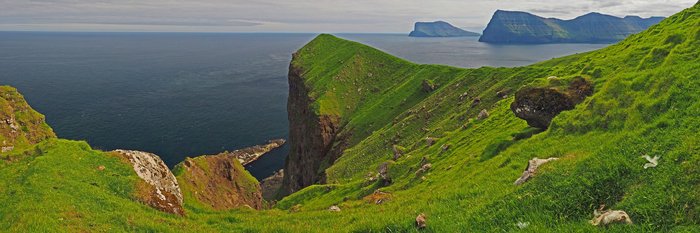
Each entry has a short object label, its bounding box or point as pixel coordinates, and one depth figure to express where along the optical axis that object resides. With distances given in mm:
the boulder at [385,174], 43669
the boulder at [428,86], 108500
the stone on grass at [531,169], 20297
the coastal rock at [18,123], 44625
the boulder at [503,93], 68062
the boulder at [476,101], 69925
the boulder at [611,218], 13922
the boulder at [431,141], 56281
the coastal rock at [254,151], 134875
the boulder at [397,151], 58622
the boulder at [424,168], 40491
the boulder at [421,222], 18616
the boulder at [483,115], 55188
